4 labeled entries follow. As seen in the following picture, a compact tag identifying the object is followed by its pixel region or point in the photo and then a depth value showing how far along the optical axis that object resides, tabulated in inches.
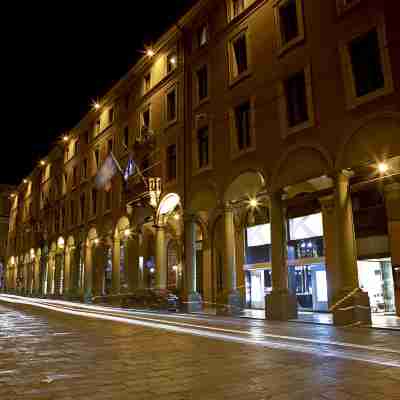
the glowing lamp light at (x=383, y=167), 596.7
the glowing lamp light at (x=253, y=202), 834.3
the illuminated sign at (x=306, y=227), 832.9
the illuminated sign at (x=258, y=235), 940.6
